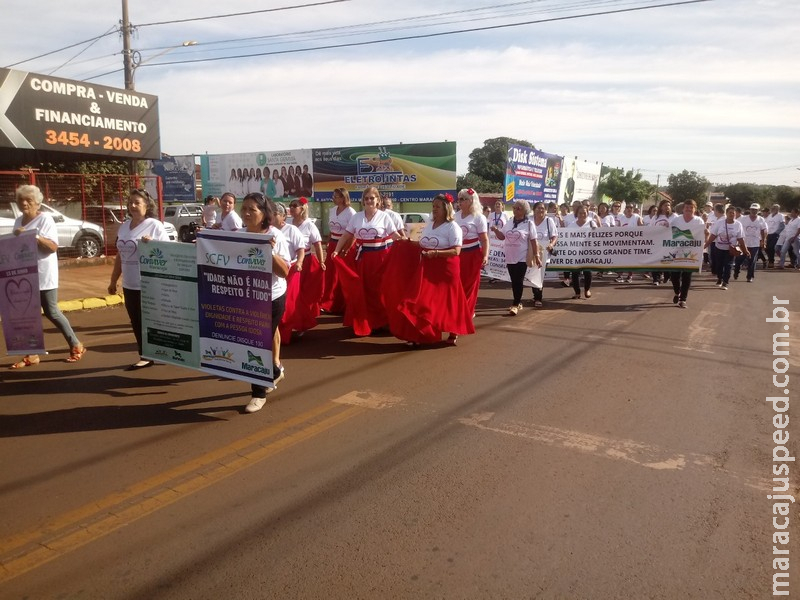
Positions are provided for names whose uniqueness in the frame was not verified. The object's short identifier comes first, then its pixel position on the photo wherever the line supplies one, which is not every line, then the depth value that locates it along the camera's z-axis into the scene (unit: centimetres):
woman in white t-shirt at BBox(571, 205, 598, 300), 1187
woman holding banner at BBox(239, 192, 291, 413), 510
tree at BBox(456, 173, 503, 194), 5218
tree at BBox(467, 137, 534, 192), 6795
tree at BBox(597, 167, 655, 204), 4891
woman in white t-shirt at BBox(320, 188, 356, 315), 912
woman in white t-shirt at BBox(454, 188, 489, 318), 808
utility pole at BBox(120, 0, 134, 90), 2162
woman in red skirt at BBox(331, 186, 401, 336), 805
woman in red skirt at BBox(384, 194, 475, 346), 731
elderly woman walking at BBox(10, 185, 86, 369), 631
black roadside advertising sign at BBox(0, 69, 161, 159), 1548
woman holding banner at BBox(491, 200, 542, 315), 965
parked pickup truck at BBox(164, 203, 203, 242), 2800
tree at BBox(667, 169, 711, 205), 6812
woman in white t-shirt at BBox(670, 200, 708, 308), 1073
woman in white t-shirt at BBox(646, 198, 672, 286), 1362
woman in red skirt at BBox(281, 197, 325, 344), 773
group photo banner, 3713
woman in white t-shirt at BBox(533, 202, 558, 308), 1052
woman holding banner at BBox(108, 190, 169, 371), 608
